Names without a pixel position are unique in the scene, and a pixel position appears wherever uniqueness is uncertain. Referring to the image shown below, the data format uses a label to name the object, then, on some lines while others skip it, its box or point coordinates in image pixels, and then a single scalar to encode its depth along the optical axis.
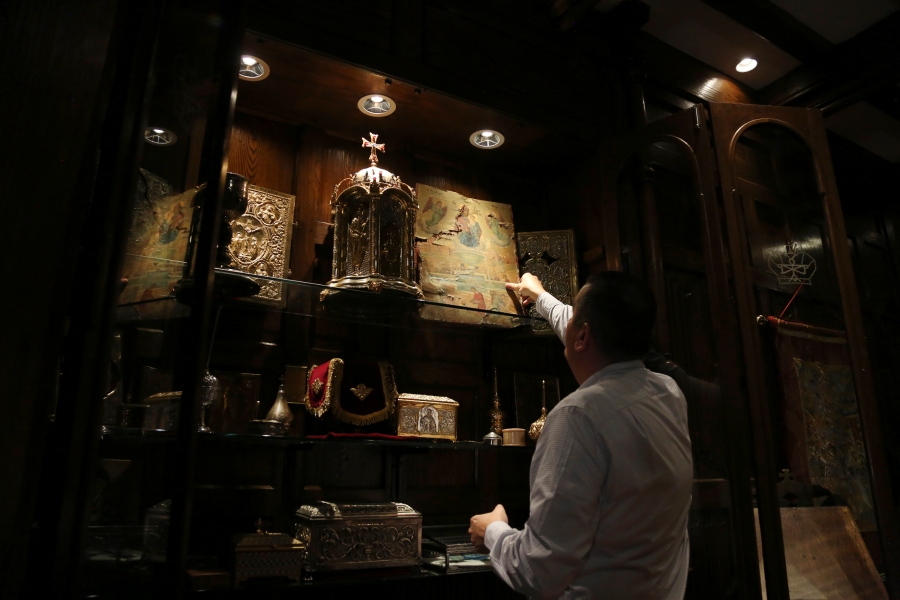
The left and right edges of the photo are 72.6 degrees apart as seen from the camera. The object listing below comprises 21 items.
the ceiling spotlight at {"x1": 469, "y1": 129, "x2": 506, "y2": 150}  2.73
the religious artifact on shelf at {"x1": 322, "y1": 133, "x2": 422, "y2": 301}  2.27
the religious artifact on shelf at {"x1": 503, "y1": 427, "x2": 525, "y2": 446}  2.49
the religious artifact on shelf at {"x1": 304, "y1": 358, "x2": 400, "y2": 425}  2.16
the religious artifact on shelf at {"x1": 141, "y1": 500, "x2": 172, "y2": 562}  1.27
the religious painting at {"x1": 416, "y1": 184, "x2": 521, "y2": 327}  2.52
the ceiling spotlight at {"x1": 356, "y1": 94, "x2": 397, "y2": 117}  2.44
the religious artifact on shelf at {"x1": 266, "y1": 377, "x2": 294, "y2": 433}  2.08
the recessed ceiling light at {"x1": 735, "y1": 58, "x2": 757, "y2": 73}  3.23
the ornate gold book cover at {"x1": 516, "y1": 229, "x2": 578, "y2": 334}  2.74
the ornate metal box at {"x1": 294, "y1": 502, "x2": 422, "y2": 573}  1.90
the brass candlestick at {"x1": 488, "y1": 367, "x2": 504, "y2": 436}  2.58
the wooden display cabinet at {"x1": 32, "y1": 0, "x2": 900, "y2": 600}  1.52
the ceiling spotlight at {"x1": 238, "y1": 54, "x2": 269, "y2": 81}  2.19
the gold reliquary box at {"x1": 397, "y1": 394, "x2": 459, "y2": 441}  2.21
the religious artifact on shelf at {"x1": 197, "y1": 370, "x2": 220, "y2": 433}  1.88
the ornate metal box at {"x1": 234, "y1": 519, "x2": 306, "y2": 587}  1.74
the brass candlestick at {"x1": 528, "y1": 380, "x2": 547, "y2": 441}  2.54
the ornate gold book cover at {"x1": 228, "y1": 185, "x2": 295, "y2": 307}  2.17
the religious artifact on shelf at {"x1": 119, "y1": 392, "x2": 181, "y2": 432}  1.35
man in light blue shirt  1.36
